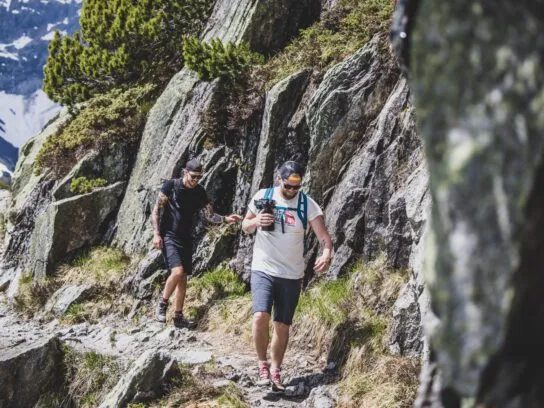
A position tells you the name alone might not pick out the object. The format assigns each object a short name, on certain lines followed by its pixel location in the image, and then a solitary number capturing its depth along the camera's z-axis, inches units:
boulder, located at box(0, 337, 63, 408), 339.6
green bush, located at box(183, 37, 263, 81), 500.7
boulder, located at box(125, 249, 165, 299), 447.5
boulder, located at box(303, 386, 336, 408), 248.7
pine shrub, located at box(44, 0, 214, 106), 661.3
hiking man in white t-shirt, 265.0
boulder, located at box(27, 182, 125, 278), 534.6
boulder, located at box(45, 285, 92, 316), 460.1
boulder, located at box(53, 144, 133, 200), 585.6
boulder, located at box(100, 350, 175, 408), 271.1
